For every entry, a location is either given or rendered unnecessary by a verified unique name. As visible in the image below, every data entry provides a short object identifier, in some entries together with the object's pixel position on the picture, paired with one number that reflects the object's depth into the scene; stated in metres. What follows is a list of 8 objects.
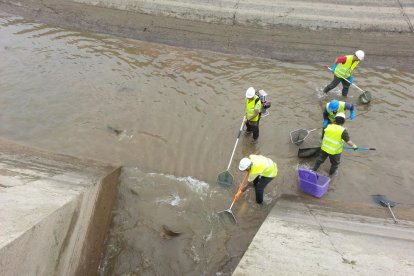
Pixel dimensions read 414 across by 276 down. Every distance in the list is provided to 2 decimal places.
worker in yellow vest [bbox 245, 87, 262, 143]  7.34
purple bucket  6.66
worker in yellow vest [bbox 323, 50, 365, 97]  8.67
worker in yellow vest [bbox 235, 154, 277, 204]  5.91
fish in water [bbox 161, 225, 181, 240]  6.20
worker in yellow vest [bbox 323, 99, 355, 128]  7.29
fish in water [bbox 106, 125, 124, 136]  8.65
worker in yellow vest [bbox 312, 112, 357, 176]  6.56
